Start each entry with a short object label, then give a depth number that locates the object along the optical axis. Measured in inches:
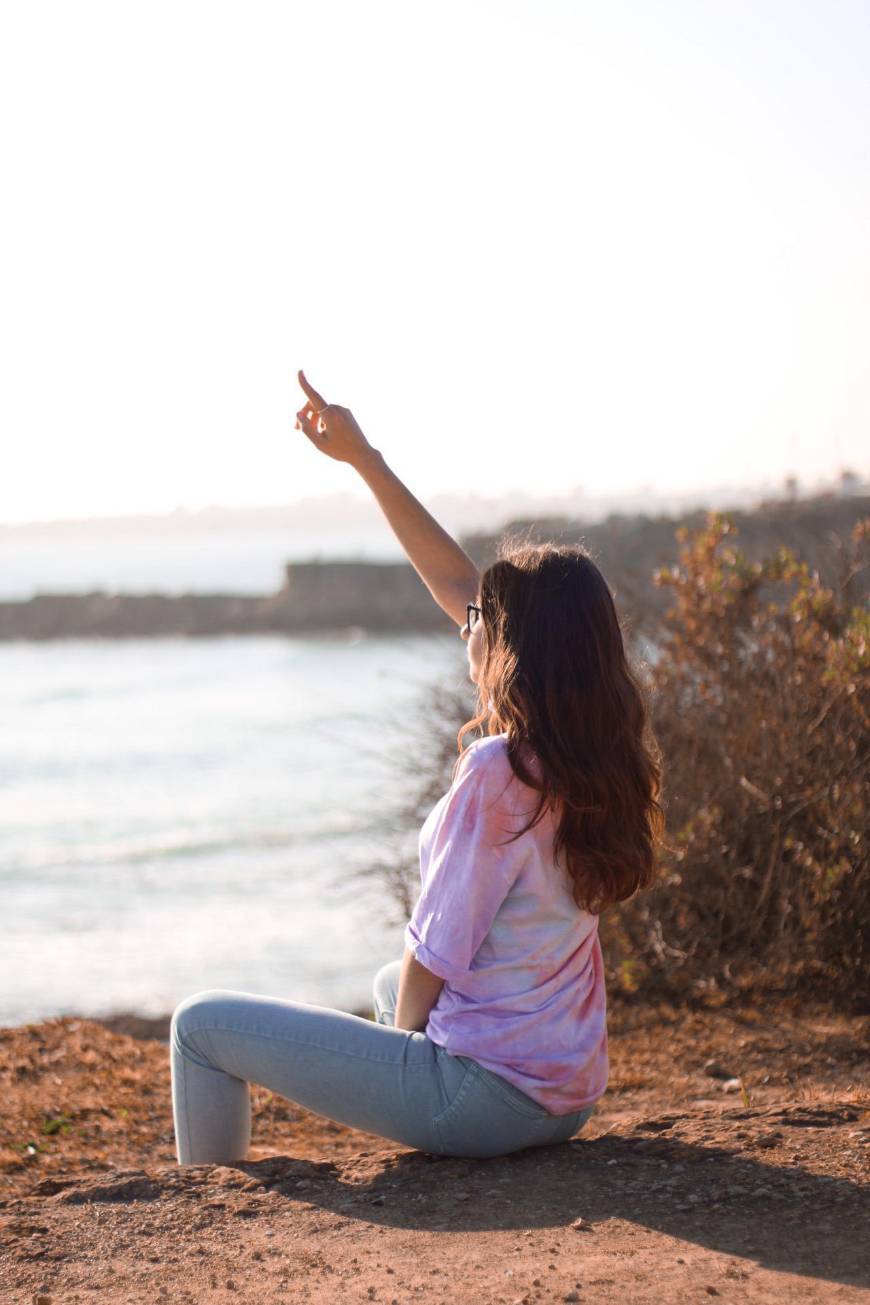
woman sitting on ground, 106.8
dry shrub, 209.9
